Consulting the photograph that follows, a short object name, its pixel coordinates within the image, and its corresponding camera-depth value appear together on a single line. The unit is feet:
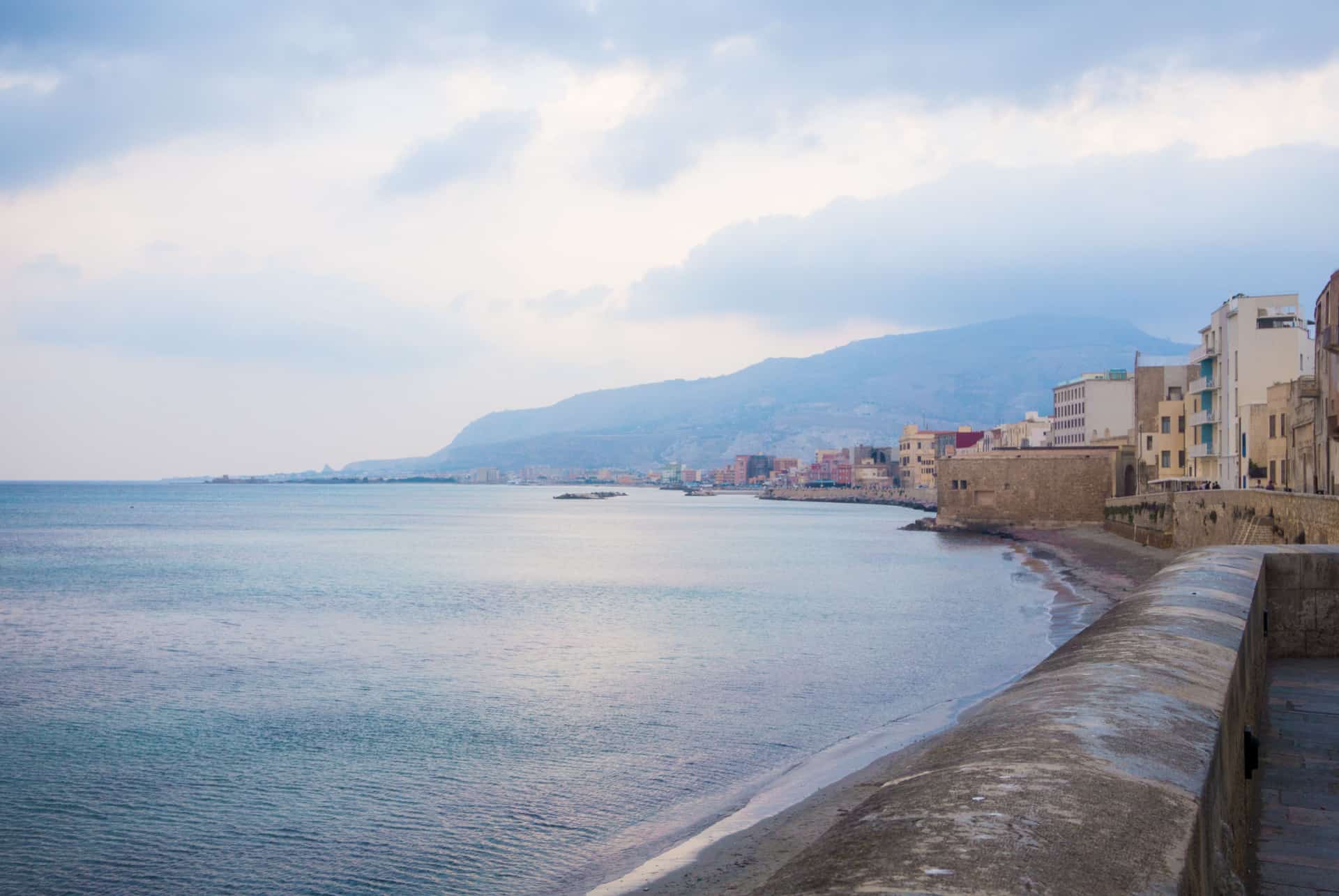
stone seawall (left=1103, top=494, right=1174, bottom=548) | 134.92
